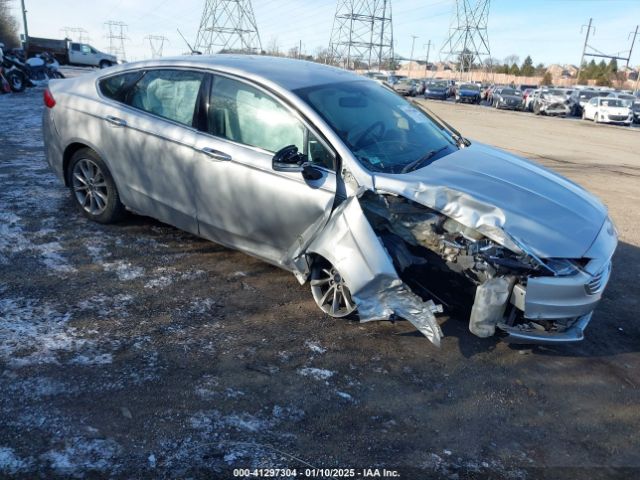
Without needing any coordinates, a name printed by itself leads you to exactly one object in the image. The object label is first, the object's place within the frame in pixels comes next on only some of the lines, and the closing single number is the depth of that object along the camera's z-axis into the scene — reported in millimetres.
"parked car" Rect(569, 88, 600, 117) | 33469
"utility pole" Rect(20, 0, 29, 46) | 43872
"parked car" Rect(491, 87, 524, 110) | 36594
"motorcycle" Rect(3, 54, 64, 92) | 19467
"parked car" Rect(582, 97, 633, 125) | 27500
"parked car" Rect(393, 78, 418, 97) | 42656
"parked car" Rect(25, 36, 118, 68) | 41625
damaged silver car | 3186
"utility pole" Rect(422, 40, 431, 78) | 103650
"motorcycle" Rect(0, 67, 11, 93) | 18572
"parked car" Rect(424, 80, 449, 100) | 44538
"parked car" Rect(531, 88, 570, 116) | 31922
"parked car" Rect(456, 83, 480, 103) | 42938
